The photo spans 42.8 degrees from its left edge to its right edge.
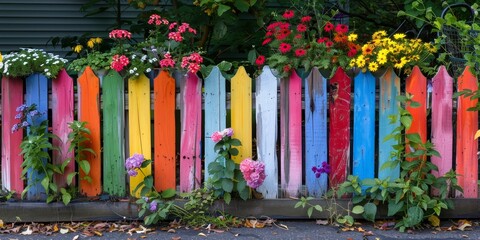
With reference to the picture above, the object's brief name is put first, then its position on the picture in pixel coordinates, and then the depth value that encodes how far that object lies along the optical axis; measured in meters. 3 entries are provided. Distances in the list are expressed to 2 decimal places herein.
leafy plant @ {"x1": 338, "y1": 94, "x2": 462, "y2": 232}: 4.19
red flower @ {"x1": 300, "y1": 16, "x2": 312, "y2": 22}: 4.83
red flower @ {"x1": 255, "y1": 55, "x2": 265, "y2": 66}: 4.58
